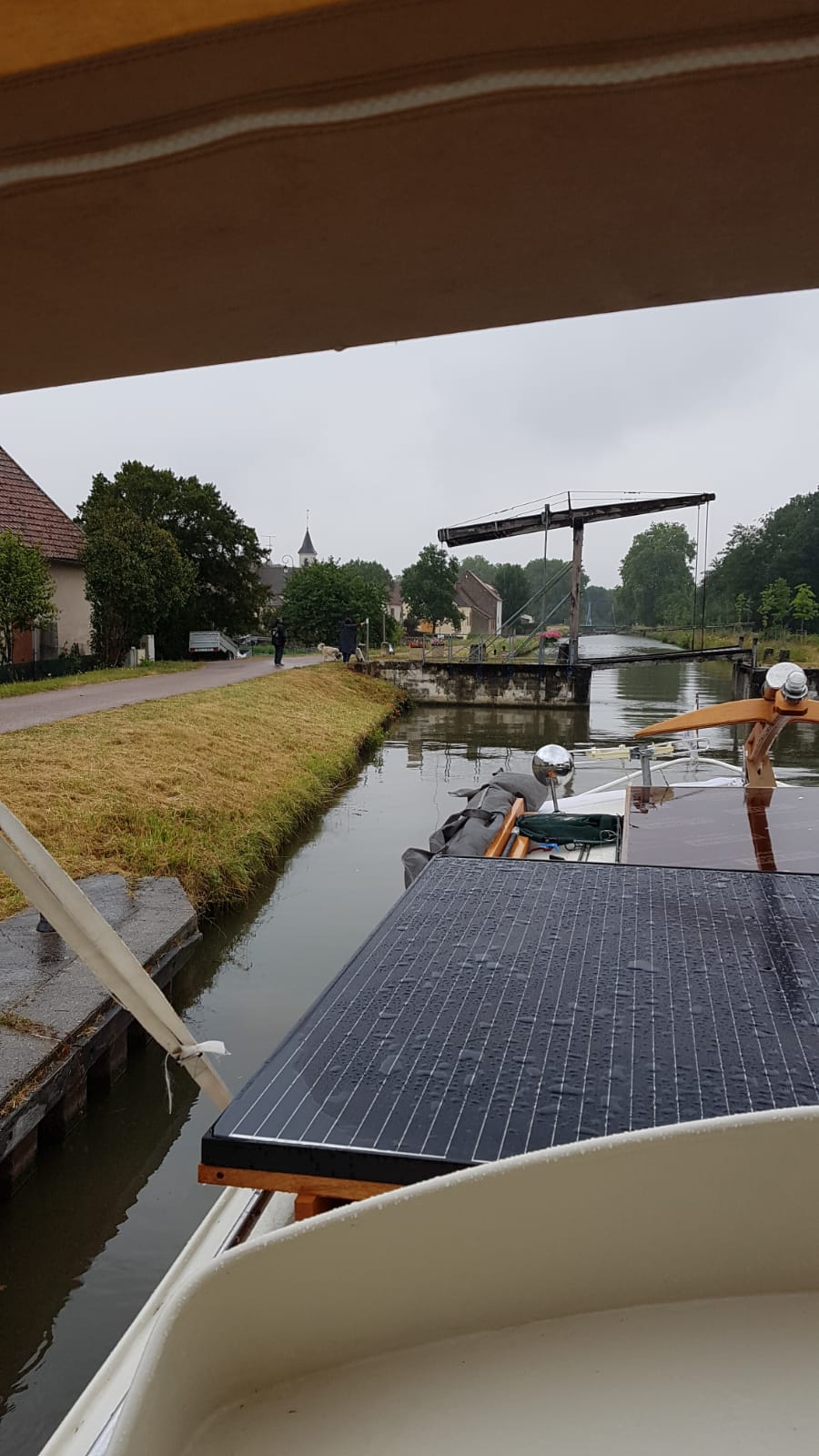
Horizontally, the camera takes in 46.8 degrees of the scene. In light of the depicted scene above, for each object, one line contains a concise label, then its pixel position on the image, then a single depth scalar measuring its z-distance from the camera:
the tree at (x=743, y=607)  62.34
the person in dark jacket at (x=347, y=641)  26.17
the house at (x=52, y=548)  20.81
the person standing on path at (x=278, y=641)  24.78
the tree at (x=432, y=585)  61.94
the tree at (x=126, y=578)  21.92
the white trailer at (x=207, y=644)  29.94
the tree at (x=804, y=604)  49.91
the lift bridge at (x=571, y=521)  25.17
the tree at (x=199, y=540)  30.84
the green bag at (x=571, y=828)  6.04
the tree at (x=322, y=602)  36.19
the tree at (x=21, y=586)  16.22
